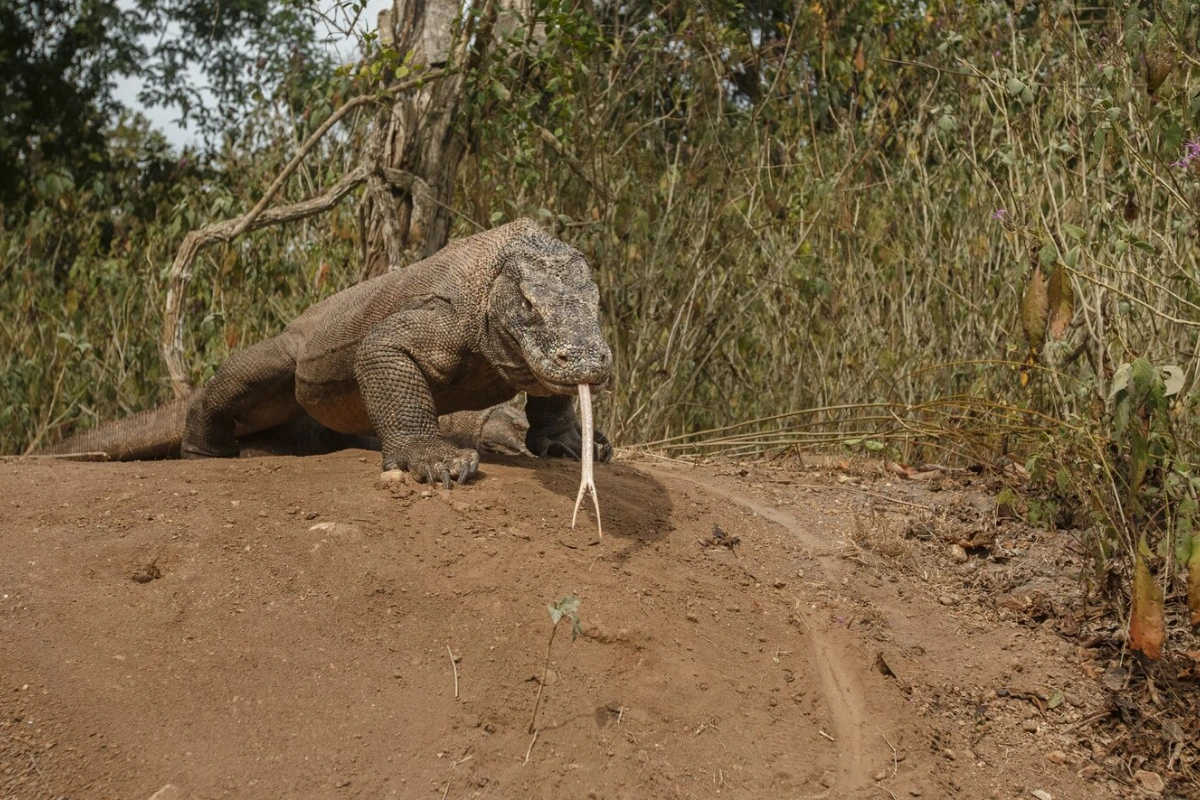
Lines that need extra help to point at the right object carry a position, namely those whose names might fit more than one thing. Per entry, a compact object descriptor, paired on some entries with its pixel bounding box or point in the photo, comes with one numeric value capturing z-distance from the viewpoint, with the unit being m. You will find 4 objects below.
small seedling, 3.38
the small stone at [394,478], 4.41
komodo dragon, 4.33
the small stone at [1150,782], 3.58
